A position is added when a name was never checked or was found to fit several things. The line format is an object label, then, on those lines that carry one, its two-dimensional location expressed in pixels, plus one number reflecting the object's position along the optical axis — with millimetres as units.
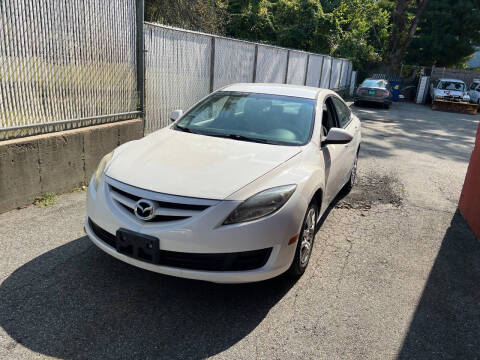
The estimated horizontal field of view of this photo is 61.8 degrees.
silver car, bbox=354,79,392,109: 18844
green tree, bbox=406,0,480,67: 28734
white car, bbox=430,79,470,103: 20625
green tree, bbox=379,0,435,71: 26344
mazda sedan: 2770
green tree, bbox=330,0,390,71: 24453
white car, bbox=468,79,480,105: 22334
